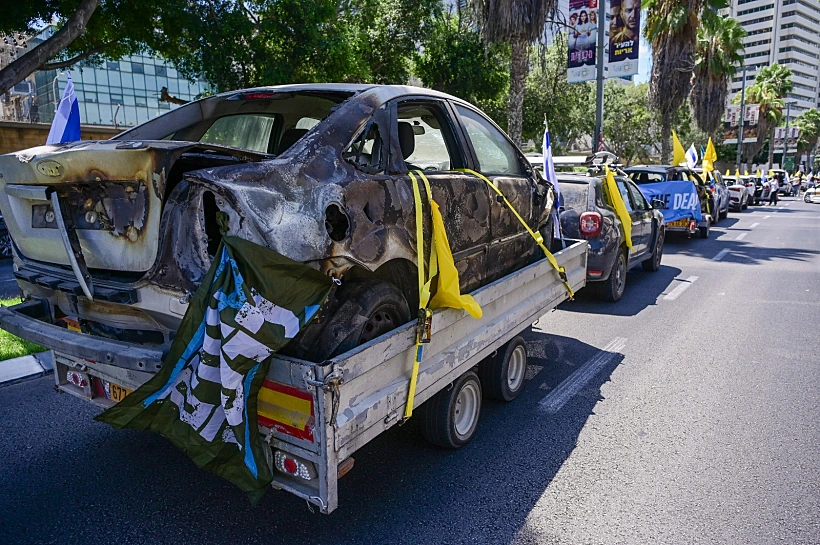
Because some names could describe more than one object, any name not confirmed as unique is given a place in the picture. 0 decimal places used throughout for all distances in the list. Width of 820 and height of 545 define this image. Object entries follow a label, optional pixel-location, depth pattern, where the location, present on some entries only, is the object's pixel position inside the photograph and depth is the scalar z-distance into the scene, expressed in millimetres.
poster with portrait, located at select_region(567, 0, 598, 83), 15289
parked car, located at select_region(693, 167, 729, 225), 19262
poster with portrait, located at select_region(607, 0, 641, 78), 15242
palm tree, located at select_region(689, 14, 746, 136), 26984
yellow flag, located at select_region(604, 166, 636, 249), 8156
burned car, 2652
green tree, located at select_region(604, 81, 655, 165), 36906
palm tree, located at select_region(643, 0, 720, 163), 20766
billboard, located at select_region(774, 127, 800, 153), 58544
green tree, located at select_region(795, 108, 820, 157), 79938
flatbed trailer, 2486
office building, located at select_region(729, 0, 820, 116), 116500
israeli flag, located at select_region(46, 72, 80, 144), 6734
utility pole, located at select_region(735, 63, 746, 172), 38481
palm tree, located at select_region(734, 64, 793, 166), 51562
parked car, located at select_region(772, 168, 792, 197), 39047
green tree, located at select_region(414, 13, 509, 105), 17234
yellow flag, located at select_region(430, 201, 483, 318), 3402
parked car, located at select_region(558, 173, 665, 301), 7656
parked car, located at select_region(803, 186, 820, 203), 34881
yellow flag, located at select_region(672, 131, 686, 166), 16862
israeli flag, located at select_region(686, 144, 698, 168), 19219
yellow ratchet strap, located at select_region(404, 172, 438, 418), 3033
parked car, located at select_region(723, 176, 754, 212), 26359
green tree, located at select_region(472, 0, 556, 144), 13125
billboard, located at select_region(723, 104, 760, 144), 44906
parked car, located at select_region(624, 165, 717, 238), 14289
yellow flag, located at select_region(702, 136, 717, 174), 19047
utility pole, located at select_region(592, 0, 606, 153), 14664
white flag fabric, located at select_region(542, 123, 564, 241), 6789
